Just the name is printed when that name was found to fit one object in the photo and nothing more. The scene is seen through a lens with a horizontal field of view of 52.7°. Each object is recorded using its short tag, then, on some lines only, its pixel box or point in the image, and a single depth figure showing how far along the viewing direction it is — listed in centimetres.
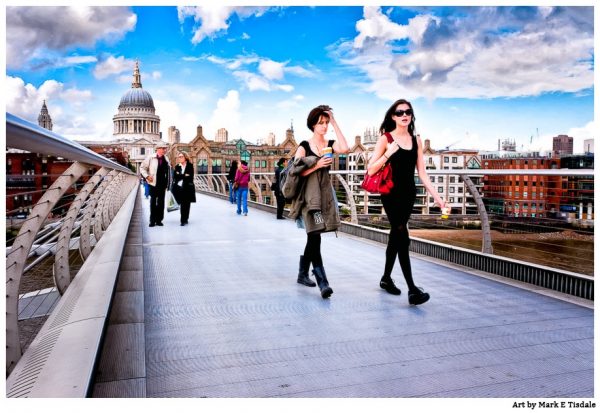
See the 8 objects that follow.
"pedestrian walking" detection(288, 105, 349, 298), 424
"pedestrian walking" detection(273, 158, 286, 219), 1120
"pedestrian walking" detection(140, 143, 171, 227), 983
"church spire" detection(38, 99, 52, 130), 15036
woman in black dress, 394
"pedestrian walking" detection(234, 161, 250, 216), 1259
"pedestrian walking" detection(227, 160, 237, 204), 1580
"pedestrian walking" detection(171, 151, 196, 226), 1034
